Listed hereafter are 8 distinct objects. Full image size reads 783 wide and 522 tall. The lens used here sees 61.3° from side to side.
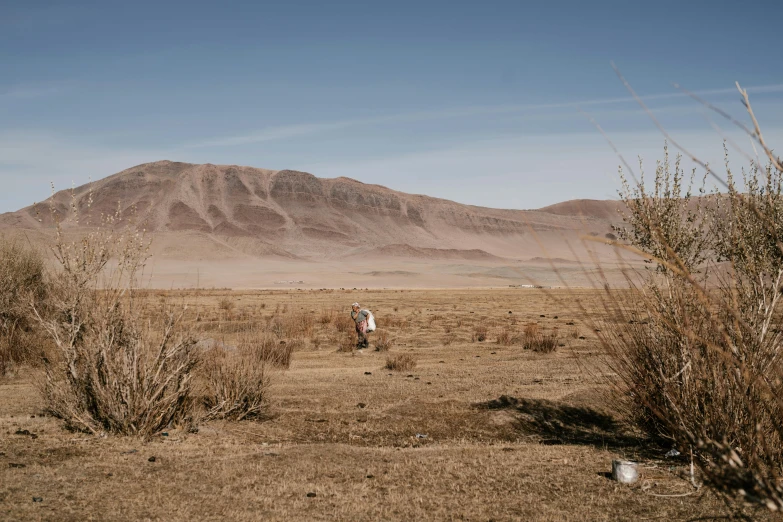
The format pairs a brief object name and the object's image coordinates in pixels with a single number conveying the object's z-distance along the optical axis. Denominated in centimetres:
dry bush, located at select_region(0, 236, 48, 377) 1706
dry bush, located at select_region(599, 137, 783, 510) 660
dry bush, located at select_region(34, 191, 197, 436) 909
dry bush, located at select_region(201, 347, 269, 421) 1081
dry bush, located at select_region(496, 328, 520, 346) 2505
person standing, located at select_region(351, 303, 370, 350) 2231
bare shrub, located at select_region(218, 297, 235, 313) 4108
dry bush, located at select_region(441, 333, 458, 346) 2609
